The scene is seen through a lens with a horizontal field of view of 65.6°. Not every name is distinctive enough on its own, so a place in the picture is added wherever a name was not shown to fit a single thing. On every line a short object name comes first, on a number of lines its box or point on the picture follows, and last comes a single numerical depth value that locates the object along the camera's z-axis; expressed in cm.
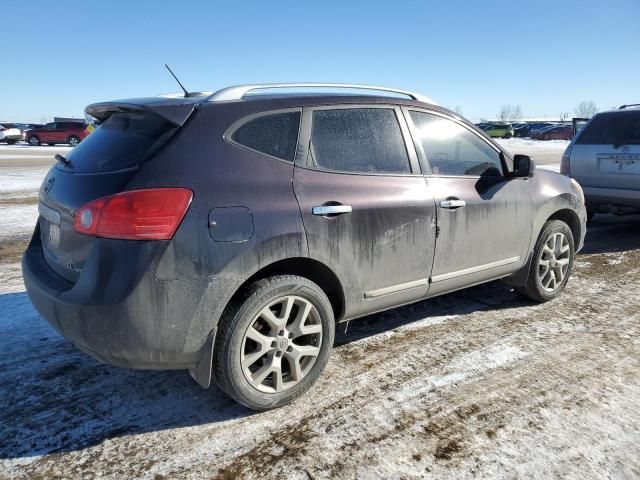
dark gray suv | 236
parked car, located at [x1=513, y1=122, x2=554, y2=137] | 6048
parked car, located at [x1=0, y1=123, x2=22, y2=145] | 3528
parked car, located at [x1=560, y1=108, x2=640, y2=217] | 629
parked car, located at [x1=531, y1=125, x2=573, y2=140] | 5084
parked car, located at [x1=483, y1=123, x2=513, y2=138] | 5150
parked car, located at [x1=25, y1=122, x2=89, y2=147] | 3550
